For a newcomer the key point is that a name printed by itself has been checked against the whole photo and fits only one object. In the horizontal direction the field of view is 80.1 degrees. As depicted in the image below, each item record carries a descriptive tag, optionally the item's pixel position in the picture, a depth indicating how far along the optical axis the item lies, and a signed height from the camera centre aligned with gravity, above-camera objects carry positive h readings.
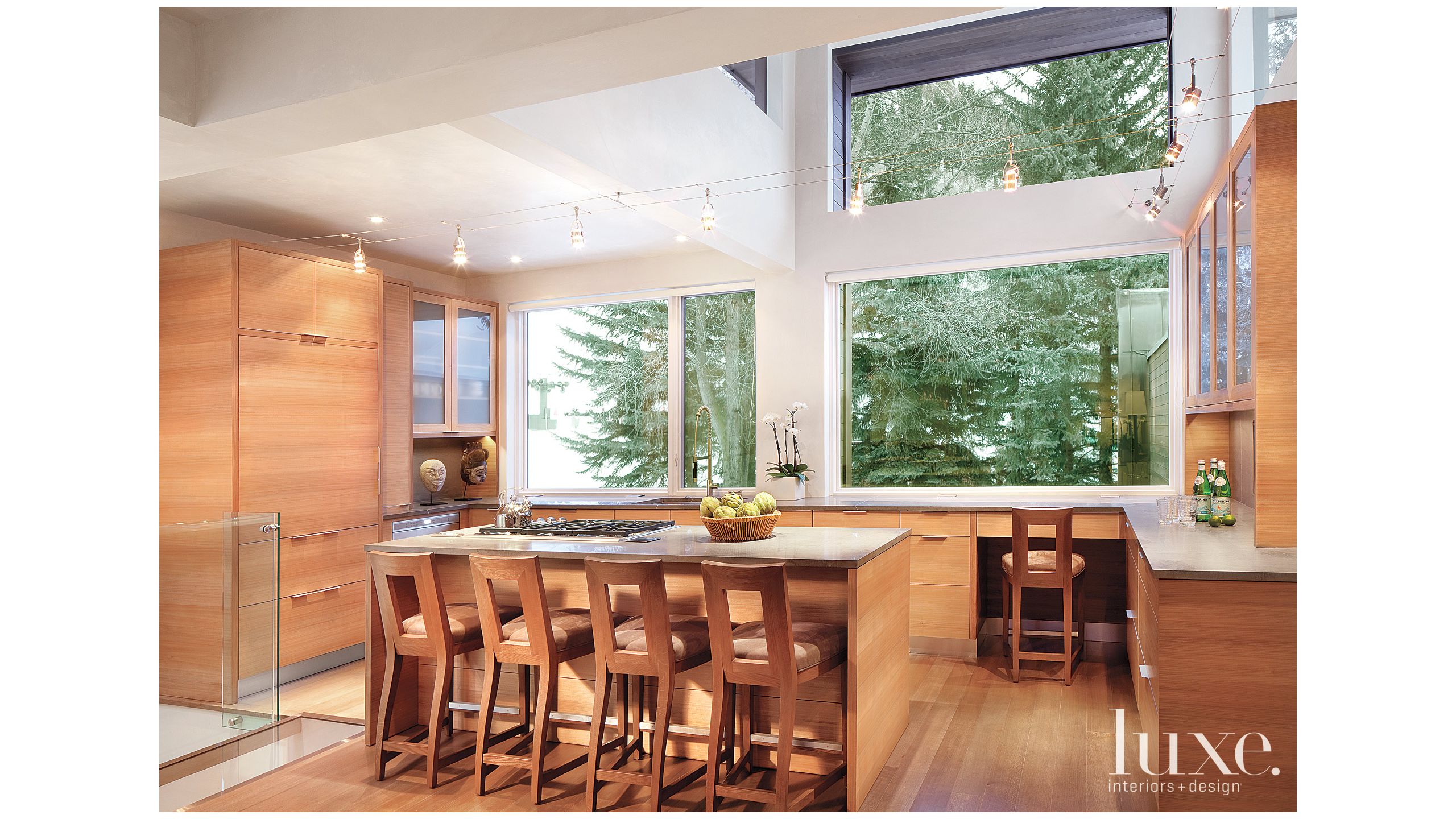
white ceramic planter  5.75 -0.54
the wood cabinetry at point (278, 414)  4.49 -0.03
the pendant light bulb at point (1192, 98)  3.00 +1.08
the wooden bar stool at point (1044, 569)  4.39 -0.84
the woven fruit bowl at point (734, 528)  3.42 -0.48
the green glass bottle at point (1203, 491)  3.77 -0.39
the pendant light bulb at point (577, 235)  4.02 +0.81
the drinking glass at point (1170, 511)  3.77 -0.46
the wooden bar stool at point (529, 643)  3.01 -0.85
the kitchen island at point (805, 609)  2.99 -0.78
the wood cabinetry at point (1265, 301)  2.80 +0.36
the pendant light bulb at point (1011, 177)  3.57 +0.95
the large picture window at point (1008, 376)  5.26 +0.20
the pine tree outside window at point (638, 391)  6.29 +0.13
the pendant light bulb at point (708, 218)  3.92 +0.86
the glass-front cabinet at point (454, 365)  6.07 +0.32
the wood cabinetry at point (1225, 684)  2.30 -0.76
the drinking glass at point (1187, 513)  3.70 -0.46
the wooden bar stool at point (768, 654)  2.71 -0.80
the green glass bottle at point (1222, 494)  3.64 -0.38
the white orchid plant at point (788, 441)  5.88 -0.23
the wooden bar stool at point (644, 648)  2.86 -0.83
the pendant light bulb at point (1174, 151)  3.51 +1.04
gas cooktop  3.78 -0.54
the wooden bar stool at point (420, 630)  3.17 -0.84
